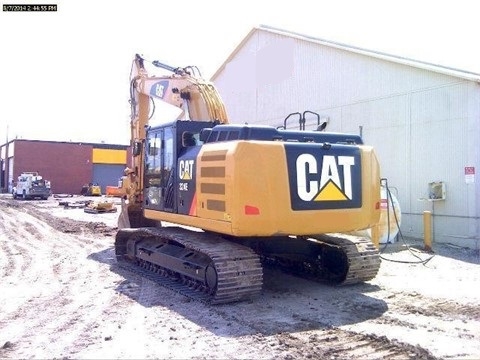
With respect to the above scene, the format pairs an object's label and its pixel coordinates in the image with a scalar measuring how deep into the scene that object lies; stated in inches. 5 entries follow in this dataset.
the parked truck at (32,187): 1632.6
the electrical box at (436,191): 551.2
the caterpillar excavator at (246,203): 277.0
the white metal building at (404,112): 533.0
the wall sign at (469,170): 522.1
